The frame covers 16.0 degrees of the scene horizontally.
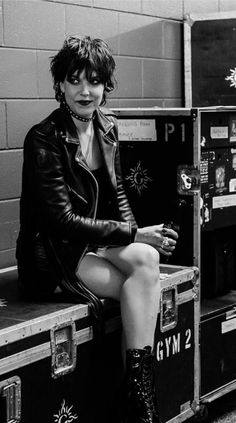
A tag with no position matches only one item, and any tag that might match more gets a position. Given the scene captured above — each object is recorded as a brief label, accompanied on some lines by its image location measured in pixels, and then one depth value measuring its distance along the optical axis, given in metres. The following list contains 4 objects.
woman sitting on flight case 3.04
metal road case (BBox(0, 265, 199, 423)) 2.69
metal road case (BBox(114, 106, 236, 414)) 3.62
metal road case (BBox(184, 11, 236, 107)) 4.88
